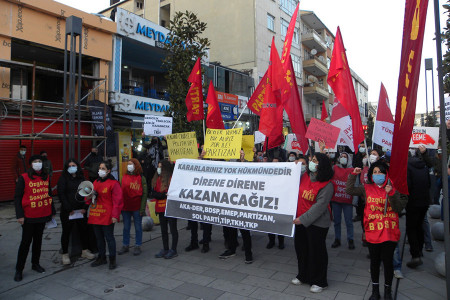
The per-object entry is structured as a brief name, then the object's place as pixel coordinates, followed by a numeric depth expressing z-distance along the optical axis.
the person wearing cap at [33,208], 5.18
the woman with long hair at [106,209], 5.59
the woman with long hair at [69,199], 5.70
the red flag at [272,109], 6.71
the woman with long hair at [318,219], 4.50
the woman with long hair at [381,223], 4.11
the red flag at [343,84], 5.24
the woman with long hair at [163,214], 6.20
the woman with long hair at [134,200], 6.18
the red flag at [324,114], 10.17
